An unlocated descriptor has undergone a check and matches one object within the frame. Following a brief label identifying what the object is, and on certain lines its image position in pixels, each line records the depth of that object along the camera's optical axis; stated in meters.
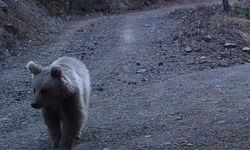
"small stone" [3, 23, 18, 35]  16.56
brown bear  6.22
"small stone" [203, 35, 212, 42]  14.08
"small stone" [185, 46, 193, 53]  13.32
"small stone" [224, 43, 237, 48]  13.45
